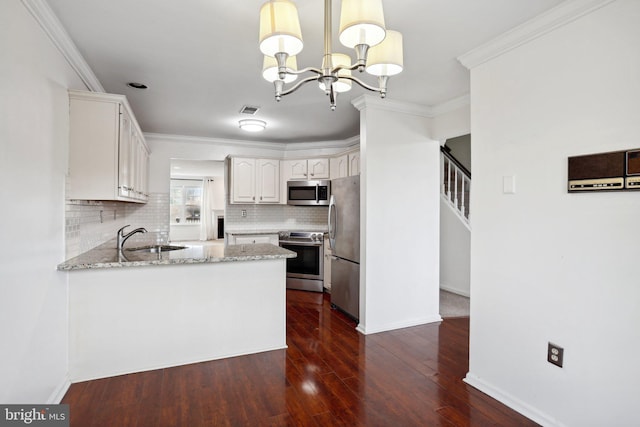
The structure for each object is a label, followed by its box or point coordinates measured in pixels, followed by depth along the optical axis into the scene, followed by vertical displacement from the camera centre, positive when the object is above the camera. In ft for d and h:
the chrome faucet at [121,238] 9.75 -0.80
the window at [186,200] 28.60 +1.10
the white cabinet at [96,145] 7.87 +1.68
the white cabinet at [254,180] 17.35 +1.80
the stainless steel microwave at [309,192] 17.15 +1.15
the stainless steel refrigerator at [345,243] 11.94 -1.16
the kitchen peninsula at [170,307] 7.95 -2.56
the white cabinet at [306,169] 17.44 +2.48
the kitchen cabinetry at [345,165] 15.49 +2.48
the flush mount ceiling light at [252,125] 13.75 +3.82
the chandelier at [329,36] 4.51 +2.66
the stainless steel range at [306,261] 16.56 -2.47
